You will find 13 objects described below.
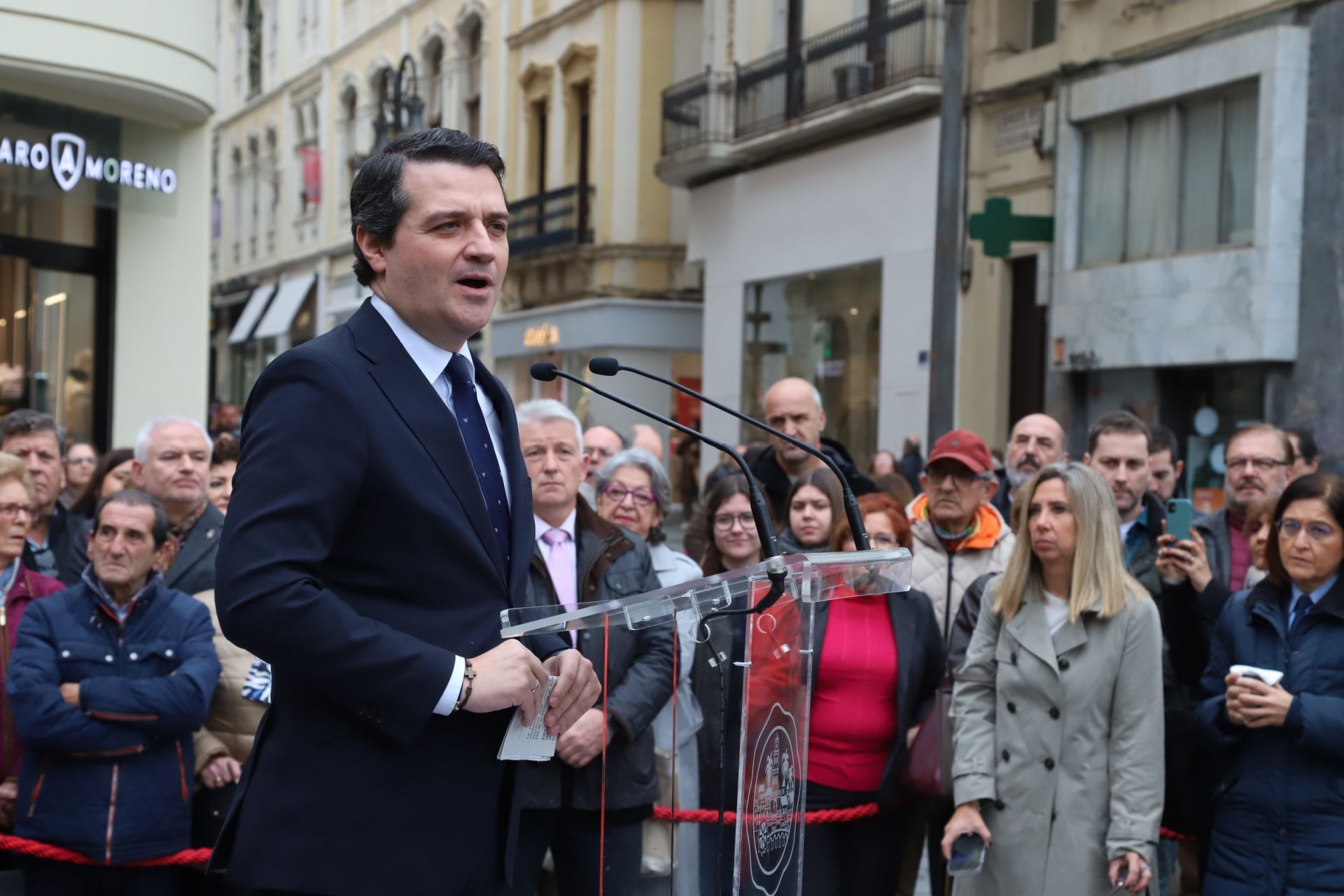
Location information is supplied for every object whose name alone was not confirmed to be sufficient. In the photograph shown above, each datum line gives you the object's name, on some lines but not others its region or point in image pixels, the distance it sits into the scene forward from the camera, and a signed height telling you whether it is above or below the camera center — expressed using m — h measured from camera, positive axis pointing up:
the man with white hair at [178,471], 6.38 -0.29
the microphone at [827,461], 3.03 -0.08
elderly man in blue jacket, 4.88 -0.98
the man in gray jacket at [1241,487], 6.44 -0.23
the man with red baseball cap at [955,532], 6.16 -0.44
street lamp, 16.03 +3.24
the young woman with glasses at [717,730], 3.02 -0.63
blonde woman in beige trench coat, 4.94 -0.95
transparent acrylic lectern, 2.92 -0.52
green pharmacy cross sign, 14.23 +1.83
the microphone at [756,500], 2.93 -0.16
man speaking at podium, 2.43 -0.28
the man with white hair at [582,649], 4.51 -0.79
